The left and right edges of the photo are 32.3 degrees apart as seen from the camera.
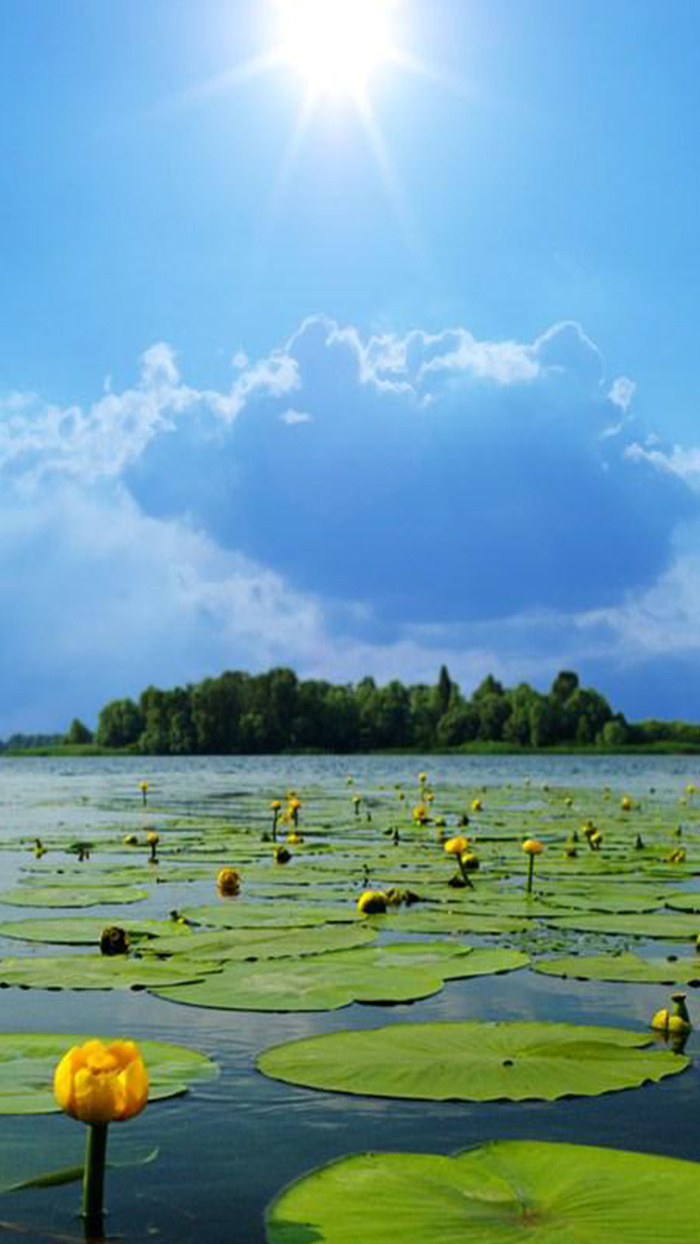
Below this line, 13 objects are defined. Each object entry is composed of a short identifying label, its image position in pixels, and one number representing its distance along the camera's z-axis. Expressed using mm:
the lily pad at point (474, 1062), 3773
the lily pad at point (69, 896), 8295
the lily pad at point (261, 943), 5953
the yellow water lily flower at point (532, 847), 8305
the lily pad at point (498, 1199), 2625
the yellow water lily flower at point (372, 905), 7469
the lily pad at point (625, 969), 5594
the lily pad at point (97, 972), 5297
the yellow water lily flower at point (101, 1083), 2506
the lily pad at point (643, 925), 6852
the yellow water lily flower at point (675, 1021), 4516
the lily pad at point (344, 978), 4953
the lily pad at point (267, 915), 6977
